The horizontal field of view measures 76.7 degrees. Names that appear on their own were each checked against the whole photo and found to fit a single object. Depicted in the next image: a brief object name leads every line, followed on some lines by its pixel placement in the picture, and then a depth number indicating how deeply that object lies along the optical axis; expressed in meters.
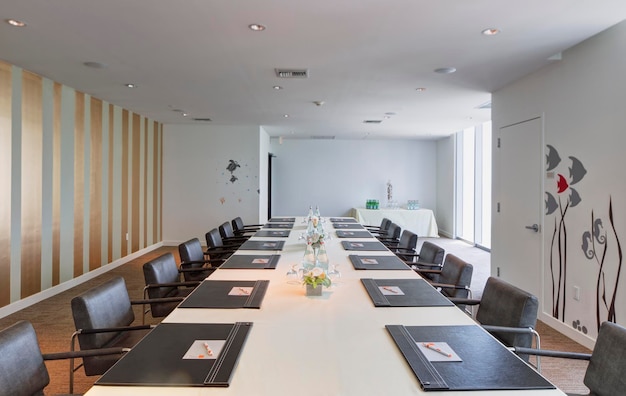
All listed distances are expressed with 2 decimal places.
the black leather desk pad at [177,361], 1.21
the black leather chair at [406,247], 4.09
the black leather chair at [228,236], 4.96
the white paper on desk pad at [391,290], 2.13
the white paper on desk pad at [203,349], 1.37
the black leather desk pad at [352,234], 4.41
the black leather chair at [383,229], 5.66
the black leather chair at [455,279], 2.75
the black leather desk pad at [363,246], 3.60
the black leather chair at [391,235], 4.92
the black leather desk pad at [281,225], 5.19
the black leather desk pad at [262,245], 3.60
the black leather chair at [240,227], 5.80
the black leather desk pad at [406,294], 1.97
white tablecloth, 9.74
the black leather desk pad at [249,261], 2.82
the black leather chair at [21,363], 1.39
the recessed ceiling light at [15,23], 3.01
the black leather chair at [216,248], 4.20
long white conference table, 1.16
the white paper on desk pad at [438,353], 1.35
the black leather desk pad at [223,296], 1.94
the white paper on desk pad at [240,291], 2.12
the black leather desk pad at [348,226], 5.20
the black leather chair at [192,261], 3.57
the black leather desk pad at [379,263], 2.81
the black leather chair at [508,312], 1.96
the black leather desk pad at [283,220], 5.91
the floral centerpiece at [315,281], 2.07
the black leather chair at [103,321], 1.96
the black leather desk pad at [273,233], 4.44
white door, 4.22
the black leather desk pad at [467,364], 1.18
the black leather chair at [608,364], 1.44
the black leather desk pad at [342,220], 6.04
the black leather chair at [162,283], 2.76
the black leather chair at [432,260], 3.49
